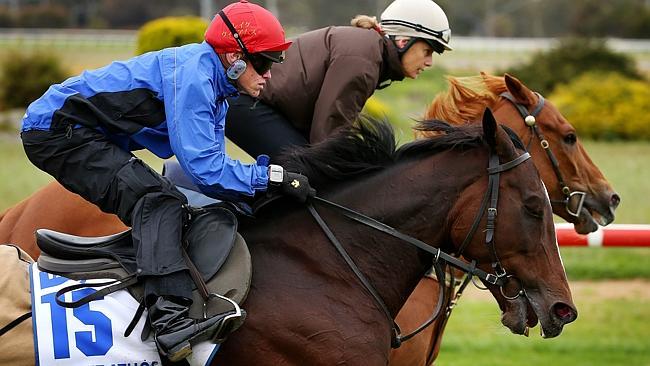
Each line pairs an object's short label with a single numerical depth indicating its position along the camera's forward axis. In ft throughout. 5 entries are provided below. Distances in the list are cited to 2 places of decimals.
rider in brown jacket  32.22
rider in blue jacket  23.48
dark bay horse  23.90
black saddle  23.48
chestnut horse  36.63
